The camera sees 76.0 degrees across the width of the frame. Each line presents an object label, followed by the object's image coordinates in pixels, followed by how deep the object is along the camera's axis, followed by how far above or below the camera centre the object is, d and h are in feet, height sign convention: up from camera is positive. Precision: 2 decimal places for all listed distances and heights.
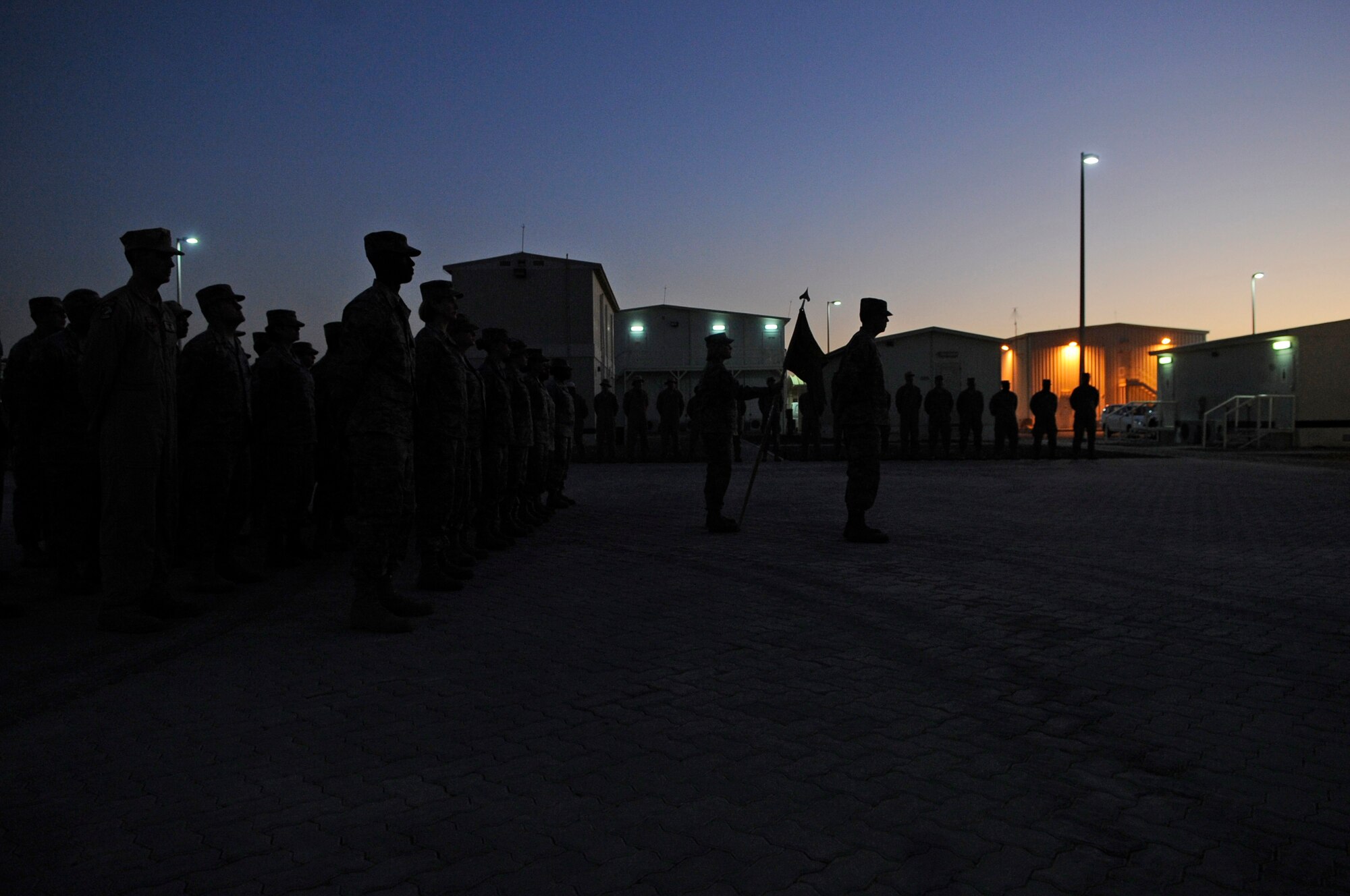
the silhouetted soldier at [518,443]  29.35 -0.17
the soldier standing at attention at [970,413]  80.43 +1.57
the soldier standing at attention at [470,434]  23.72 +0.15
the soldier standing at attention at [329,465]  27.89 -0.75
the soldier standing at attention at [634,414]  76.54 +2.01
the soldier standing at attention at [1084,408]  71.41 +1.66
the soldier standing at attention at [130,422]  16.47 +0.45
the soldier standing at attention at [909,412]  78.84 +1.79
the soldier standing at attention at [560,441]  39.11 -0.17
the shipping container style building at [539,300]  103.96 +16.65
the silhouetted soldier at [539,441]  33.42 -0.11
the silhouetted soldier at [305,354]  27.91 +2.94
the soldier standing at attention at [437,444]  20.65 -0.10
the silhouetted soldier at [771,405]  31.55 +1.09
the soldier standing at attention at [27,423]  22.58 +0.64
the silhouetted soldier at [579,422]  64.80 +1.26
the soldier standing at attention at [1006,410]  78.74 +1.78
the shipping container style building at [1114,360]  156.66 +12.43
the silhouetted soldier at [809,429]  76.64 +0.34
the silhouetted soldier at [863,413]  27.91 +0.62
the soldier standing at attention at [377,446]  16.79 -0.09
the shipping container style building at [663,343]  153.99 +16.61
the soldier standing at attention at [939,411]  76.89 +1.73
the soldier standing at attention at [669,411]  77.05 +2.20
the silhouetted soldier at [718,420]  30.78 +0.50
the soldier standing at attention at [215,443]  20.89 +0.04
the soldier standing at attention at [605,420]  75.00 +1.45
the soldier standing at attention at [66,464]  20.97 -0.41
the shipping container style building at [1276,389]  92.12 +3.94
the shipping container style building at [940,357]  104.68 +8.98
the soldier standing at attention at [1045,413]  74.69 +1.33
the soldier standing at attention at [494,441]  26.40 -0.07
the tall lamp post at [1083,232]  103.06 +23.81
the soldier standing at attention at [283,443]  24.07 +0.02
